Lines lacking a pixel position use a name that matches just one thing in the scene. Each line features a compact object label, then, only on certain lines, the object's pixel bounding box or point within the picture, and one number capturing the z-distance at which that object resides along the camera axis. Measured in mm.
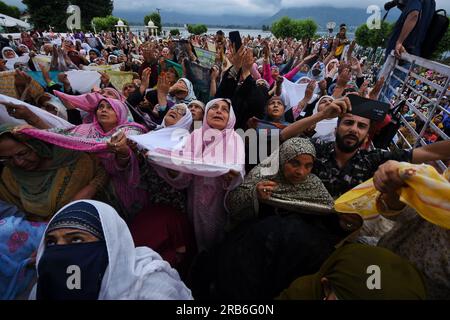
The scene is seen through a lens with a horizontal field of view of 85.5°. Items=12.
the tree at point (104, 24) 41250
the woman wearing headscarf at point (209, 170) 1790
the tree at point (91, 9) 44250
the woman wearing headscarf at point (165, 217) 2014
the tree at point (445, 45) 28466
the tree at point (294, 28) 48312
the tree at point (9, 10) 40625
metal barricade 2381
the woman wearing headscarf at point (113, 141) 1910
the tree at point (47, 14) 38438
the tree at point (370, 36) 36594
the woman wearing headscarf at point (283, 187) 1850
